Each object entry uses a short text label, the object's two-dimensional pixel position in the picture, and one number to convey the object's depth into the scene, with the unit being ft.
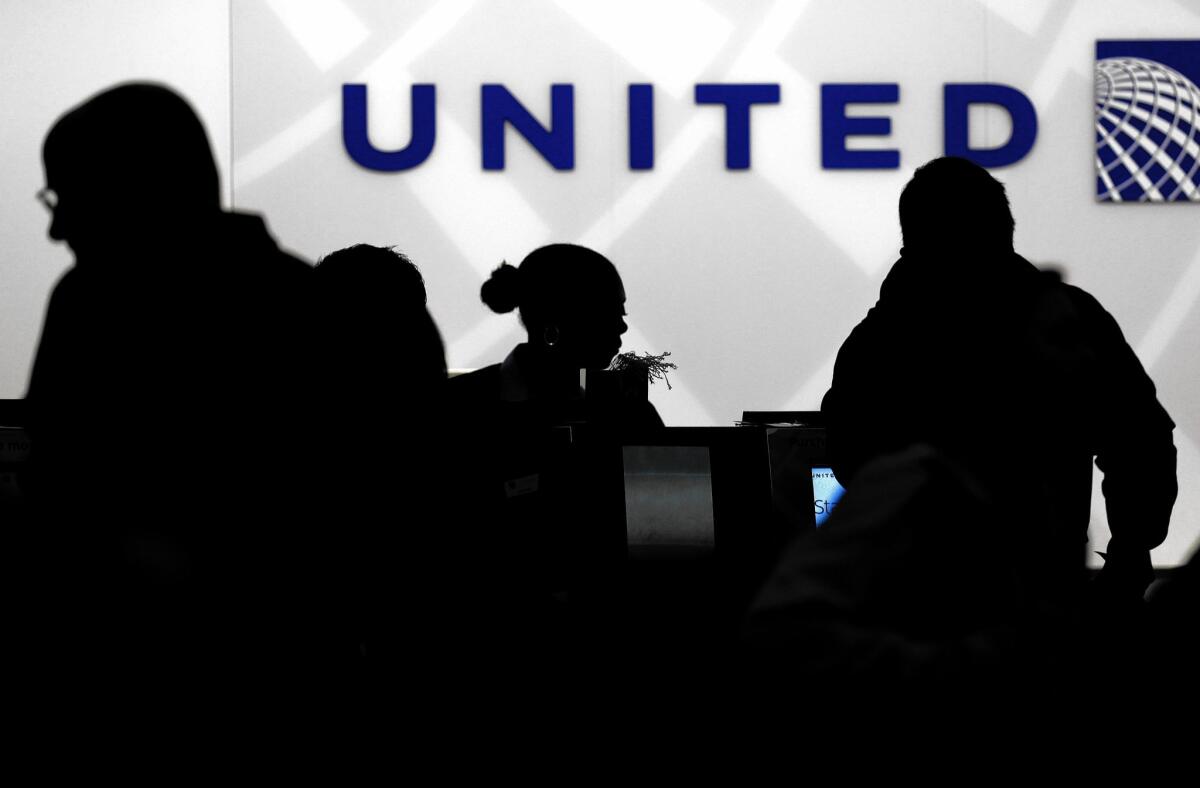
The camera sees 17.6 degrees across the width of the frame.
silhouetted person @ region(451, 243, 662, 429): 33.18
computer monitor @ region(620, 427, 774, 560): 30.39
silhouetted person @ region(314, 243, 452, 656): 17.57
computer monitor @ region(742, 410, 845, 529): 32.54
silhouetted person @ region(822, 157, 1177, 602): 22.92
